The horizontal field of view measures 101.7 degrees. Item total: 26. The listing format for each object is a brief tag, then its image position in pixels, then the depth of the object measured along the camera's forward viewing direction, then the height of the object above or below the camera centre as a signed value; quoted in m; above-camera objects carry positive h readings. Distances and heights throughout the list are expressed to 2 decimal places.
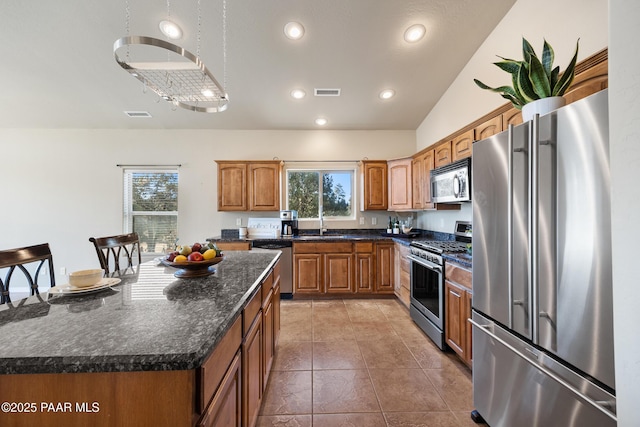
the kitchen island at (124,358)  0.68 -0.38
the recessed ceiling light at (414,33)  2.71 +1.93
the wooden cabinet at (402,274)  3.38 -0.80
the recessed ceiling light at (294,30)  2.69 +1.95
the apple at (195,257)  1.55 -0.24
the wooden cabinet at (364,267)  3.92 -0.78
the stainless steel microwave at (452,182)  2.53 +0.35
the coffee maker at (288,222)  4.37 -0.11
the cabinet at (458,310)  2.06 -0.81
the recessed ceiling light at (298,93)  3.64 +1.73
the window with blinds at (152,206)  4.51 +0.18
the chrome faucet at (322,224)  4.57 -0.15
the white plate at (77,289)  1.24 -0.35
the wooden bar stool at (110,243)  1.86 -0.21
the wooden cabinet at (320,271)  3.91 -0.83
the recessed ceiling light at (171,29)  2.66 +1.95
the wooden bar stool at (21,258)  1.33 -0.23
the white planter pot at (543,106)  1.27 +0.54
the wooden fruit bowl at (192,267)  1.52 -0.30
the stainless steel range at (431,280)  2.46 -0.69
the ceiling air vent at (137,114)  4.05 +1.61
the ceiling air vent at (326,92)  3.64 +1.74
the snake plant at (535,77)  1.33 +0.72
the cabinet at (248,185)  4.25 +0.50
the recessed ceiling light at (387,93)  3.67 +1.74
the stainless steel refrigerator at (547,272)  0.98 -0.26
